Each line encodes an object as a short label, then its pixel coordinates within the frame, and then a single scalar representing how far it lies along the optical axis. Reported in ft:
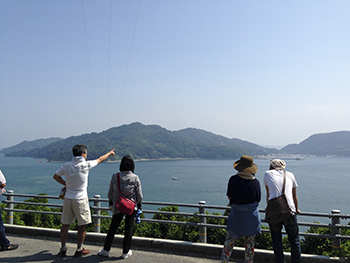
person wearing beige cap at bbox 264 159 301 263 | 13.73
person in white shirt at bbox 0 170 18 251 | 17.51
